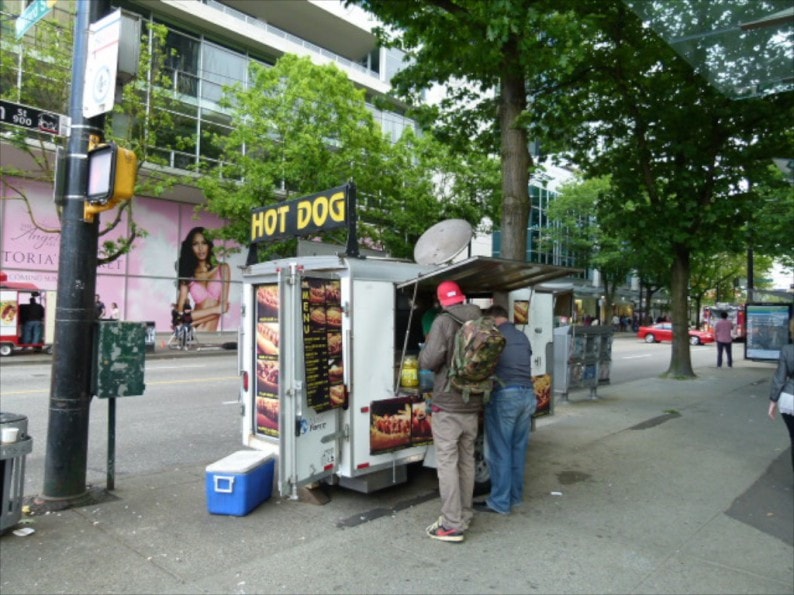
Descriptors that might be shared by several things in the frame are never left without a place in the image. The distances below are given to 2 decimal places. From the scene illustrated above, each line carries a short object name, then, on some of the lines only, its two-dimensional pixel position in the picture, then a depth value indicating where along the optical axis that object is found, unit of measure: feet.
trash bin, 13.44
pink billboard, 66.28
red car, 112.98
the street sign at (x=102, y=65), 15.53
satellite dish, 18.92
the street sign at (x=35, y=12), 18.99
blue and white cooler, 15.15
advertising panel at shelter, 62.23
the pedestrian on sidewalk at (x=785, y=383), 17.34
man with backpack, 14.05
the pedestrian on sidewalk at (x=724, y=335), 60.80
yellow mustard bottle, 17.53
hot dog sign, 16.35
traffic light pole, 15.46
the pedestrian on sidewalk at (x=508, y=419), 15.66
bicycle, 70.22
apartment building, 66.59
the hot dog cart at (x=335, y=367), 14.83
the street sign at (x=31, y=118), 17.53
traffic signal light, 15.28
